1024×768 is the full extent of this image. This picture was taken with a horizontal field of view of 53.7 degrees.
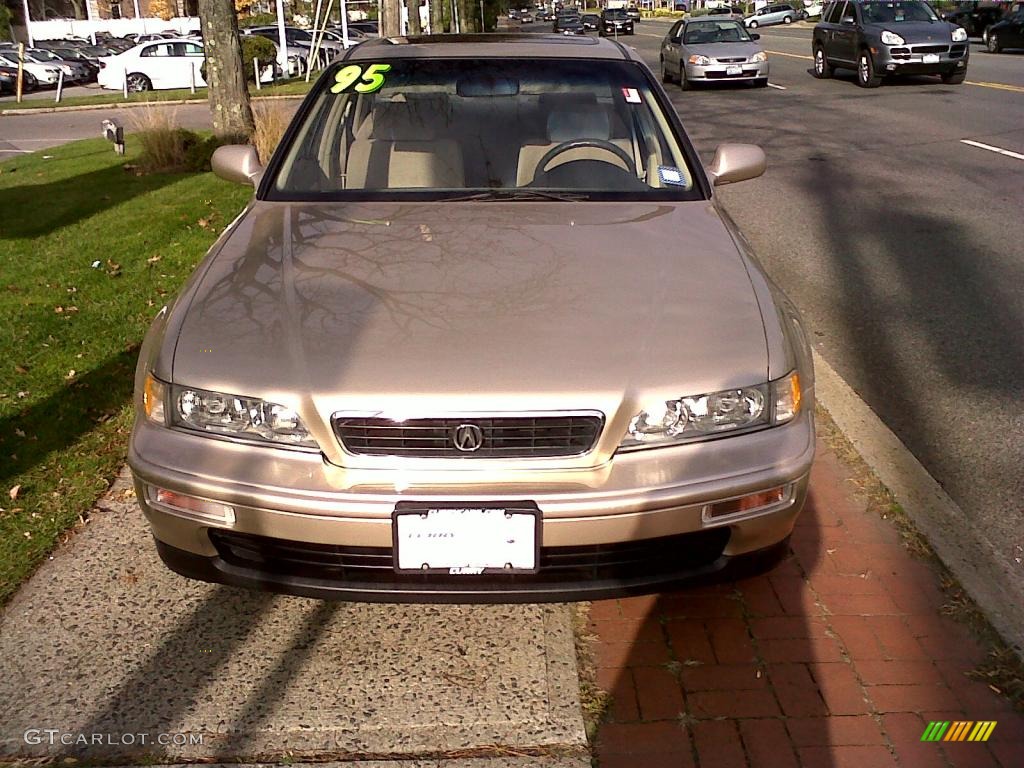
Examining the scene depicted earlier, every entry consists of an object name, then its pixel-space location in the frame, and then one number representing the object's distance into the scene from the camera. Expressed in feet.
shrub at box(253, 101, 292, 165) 36.94
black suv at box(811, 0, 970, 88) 65.36
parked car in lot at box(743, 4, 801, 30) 200.75
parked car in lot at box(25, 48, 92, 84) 127.28
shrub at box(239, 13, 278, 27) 169.12
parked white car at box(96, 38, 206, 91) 101.60
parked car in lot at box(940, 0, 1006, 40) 117.29
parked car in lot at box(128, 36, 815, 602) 8.54
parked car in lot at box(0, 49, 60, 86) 118.62
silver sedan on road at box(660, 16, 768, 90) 71.61
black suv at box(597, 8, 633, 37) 178.60
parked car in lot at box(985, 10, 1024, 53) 96.27
